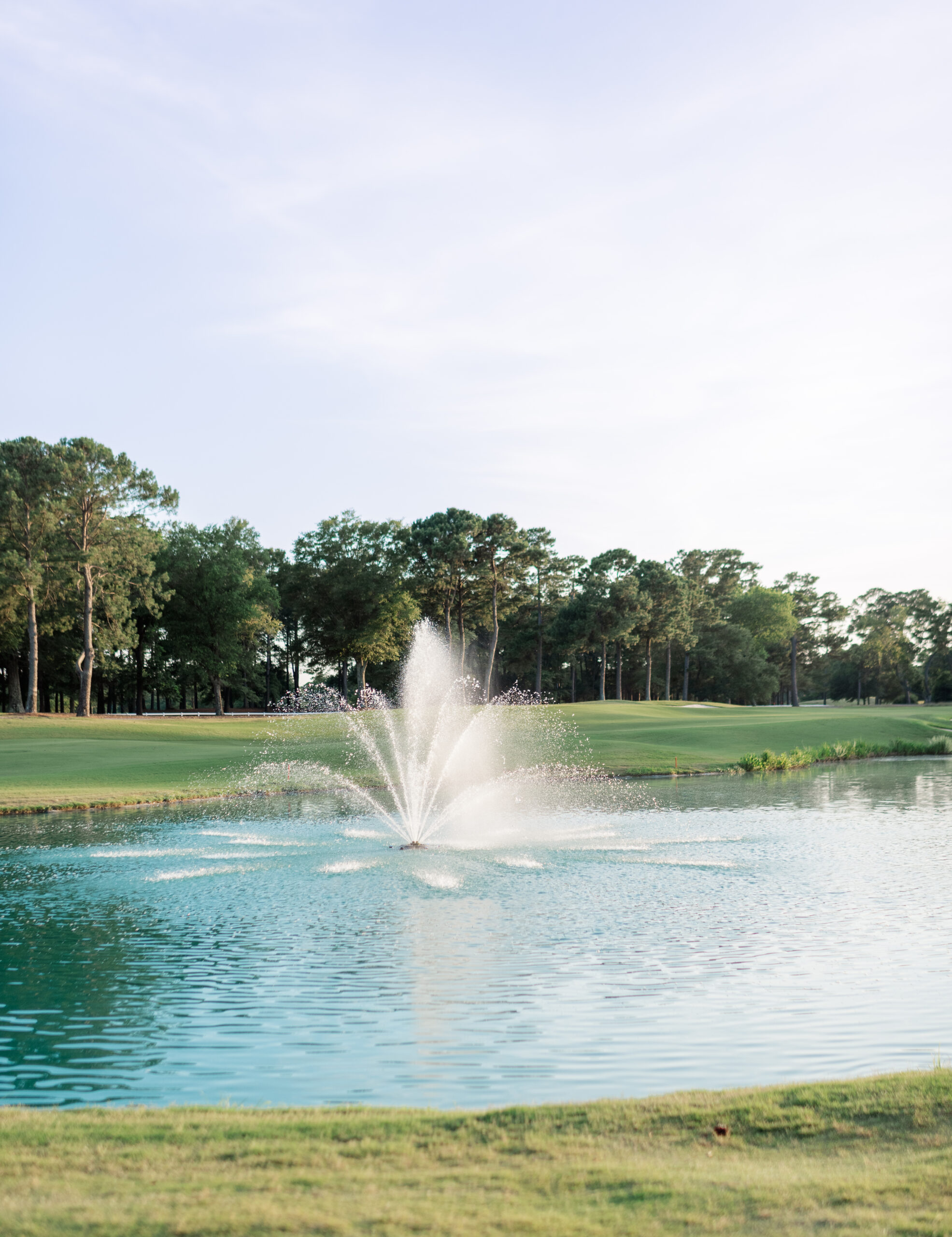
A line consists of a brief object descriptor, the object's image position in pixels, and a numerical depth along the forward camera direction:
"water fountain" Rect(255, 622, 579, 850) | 26.80
